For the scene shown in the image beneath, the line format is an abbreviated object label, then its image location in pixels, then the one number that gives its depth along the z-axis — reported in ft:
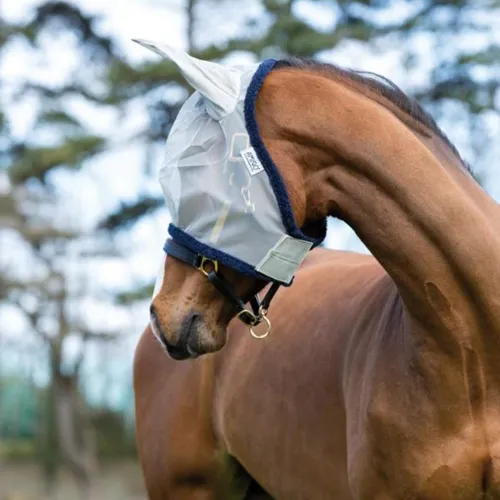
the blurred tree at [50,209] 44.75
